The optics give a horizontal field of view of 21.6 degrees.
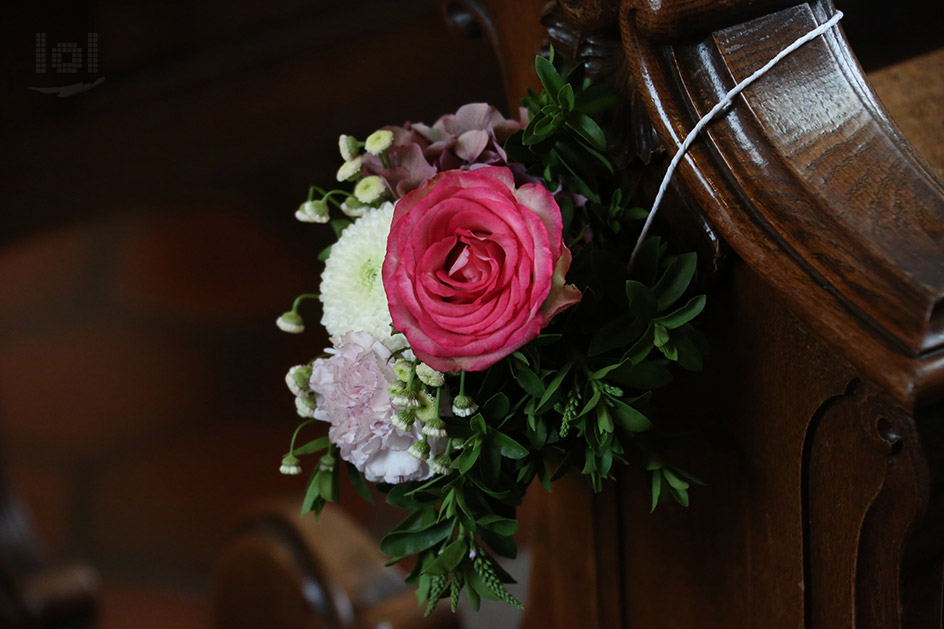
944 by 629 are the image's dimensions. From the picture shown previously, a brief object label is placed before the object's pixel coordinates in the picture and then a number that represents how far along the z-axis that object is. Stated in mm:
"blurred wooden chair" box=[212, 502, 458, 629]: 1216
